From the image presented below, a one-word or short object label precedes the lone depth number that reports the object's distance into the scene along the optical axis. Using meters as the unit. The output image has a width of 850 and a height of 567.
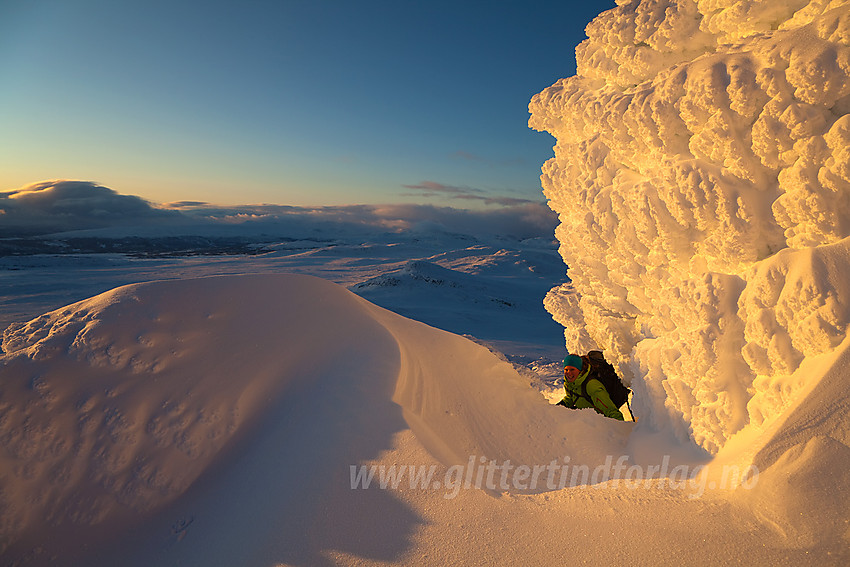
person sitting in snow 4.10
